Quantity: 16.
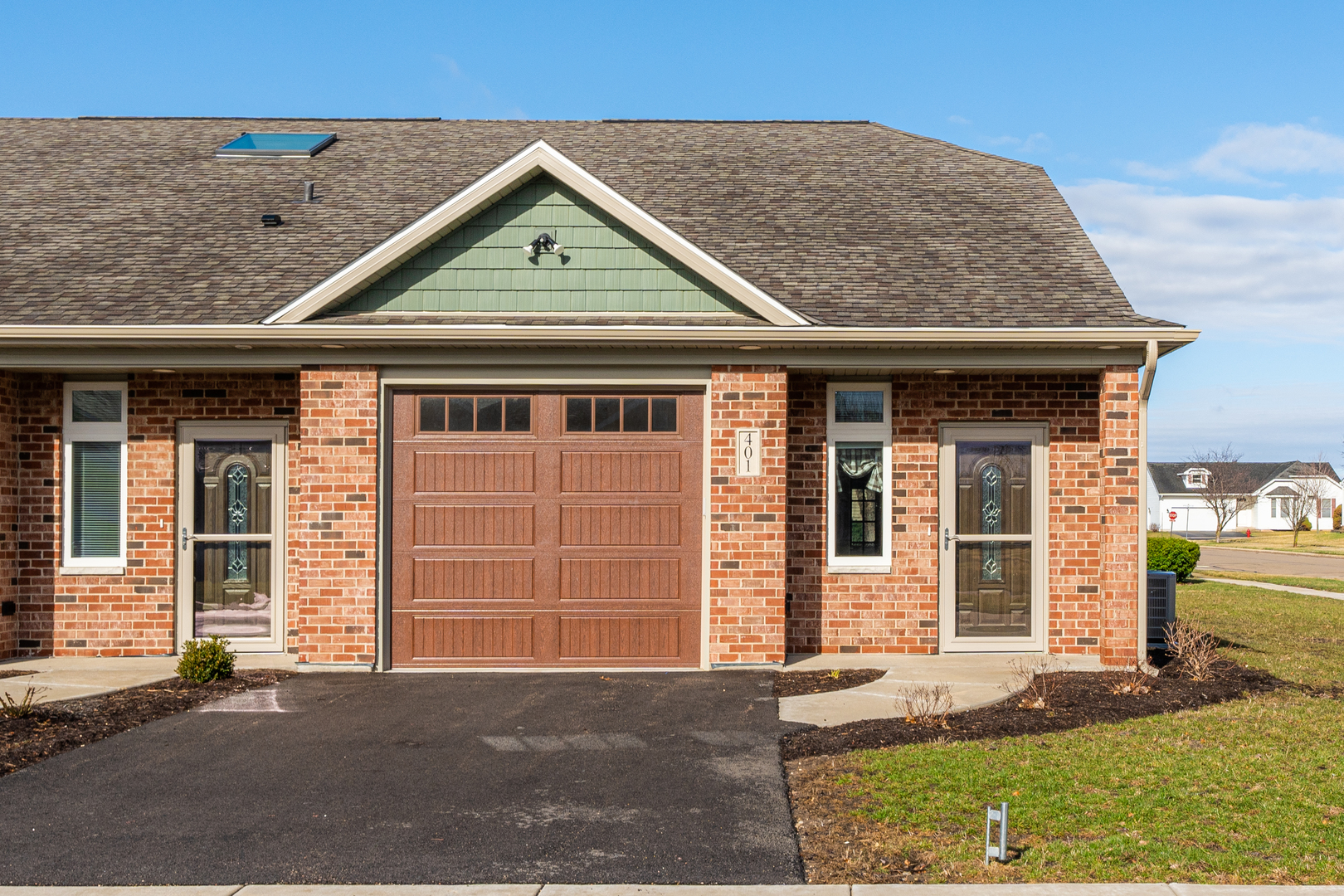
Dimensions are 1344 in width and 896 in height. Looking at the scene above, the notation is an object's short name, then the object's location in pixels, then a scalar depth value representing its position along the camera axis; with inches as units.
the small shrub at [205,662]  351.6
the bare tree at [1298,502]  2560.5
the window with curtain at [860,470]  408.8
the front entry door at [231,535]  405.4
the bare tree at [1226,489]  2459.4
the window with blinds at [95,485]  404.5
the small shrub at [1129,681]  331.3
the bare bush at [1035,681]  315.9
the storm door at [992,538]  409.1
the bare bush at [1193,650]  358.0
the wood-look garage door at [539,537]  382.9
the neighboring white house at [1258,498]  3014.3
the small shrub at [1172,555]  792.3
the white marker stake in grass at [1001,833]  183.0
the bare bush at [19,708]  296.8
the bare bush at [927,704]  291.6
